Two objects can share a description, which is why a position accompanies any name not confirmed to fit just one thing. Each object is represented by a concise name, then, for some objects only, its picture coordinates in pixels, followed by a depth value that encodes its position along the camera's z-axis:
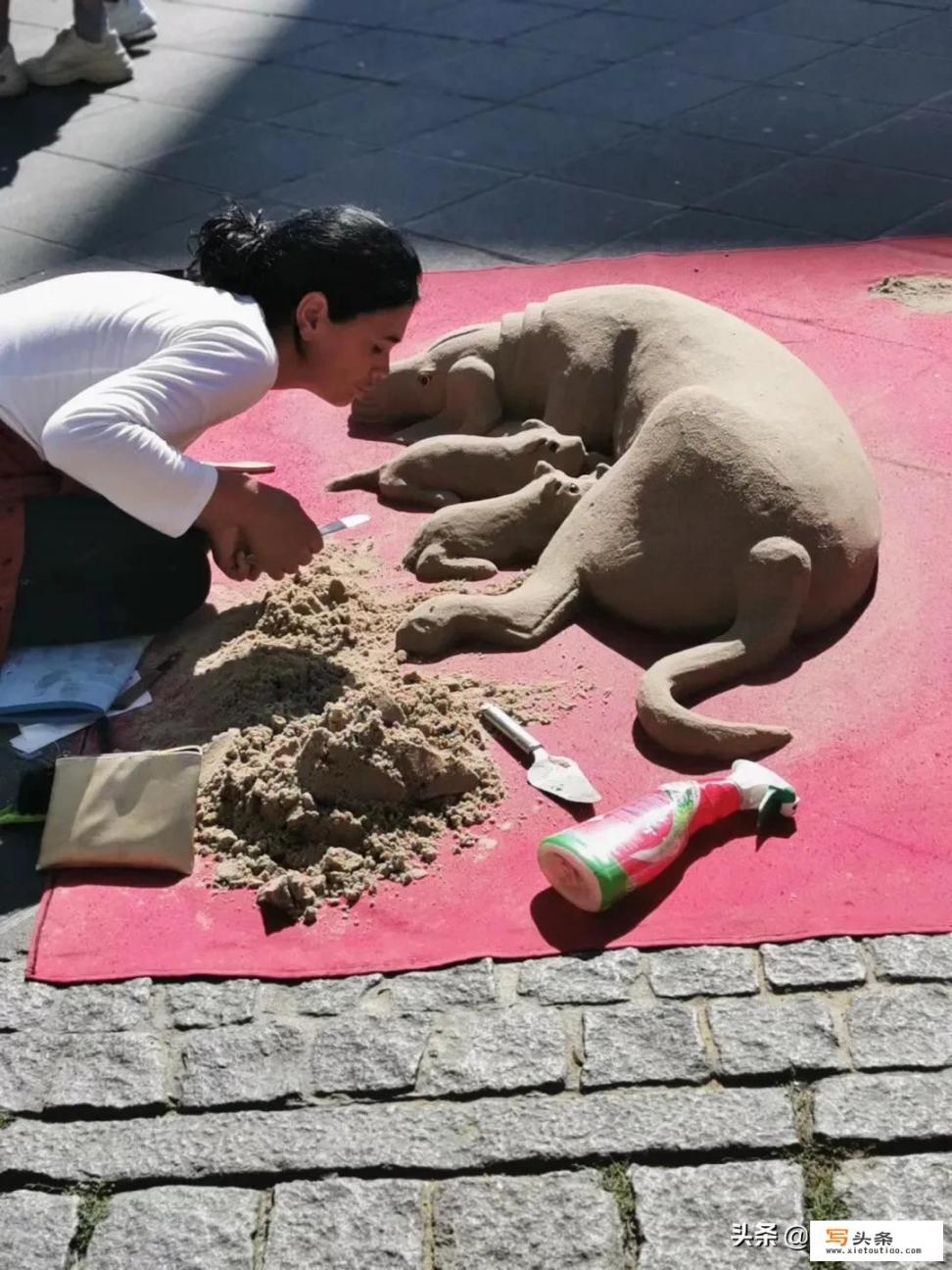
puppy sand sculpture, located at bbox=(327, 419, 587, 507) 3.91
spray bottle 2.61
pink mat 2.61
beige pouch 2.83
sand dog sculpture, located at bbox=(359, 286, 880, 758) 3.21
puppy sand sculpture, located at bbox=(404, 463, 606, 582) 3.66
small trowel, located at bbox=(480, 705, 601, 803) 2.93
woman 2.97
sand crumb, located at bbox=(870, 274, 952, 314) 4.82
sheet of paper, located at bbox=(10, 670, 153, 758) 3.19
